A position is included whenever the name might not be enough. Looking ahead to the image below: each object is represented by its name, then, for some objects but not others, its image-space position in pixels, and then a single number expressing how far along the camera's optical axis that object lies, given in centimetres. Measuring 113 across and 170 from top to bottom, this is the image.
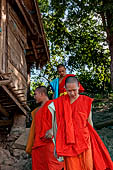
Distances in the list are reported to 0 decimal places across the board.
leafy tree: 1545
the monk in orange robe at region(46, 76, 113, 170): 274
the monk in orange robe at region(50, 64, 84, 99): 468
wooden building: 644
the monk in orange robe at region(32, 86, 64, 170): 303
